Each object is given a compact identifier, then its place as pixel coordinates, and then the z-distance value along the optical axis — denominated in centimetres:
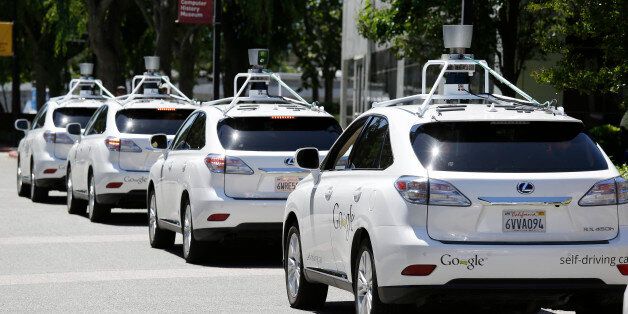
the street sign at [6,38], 5296
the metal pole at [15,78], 5642
